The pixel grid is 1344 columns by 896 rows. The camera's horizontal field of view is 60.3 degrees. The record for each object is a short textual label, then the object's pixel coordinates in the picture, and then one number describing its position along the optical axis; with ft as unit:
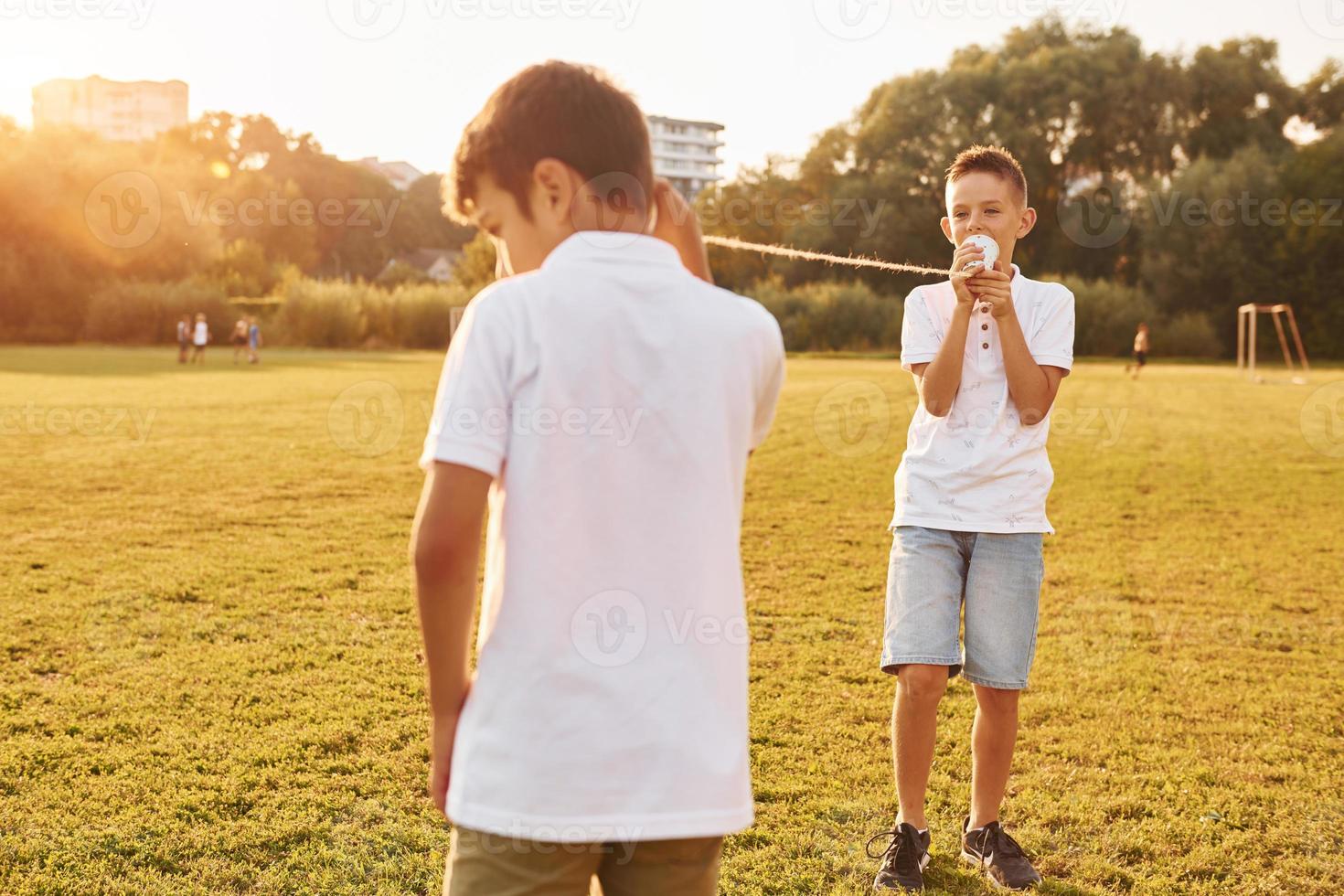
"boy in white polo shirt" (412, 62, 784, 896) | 5.19
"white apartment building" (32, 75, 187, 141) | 358.84
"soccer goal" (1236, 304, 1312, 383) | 170.37
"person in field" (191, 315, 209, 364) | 118.83
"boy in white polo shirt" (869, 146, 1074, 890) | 11.16
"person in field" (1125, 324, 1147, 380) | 112.47
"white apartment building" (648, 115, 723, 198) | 493.77
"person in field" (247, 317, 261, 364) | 117.39
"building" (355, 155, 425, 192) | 382.01
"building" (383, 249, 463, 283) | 344.71
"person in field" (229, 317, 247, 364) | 117.08
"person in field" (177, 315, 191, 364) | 116.26
